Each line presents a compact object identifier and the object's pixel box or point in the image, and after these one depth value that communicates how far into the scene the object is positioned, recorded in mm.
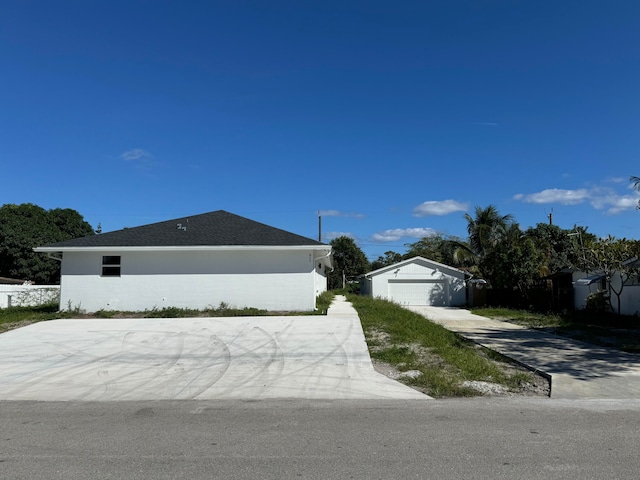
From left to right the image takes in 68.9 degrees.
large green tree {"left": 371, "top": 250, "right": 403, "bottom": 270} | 68125
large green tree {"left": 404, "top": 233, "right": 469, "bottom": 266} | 35875
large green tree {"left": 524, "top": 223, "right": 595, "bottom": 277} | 35797
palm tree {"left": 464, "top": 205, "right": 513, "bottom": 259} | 33094
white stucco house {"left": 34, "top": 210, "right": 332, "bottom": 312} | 18172
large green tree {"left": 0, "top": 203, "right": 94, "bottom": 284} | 39562
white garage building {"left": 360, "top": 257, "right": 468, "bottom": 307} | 30688
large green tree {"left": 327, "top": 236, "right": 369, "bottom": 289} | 60625
